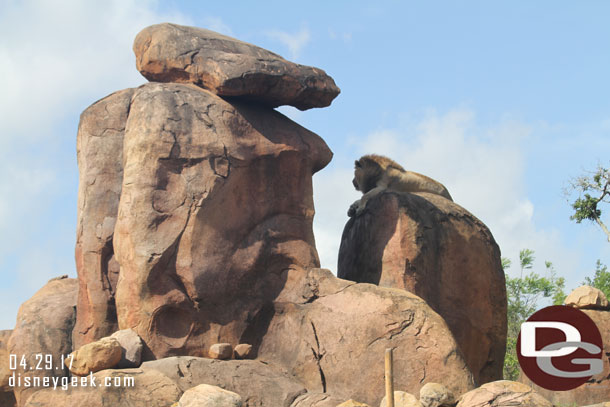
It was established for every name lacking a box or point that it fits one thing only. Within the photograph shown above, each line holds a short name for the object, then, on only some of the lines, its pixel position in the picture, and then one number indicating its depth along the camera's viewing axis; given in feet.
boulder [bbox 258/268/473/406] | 51.39
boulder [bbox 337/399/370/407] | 46.36
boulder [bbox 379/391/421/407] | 47.06
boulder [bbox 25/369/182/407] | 45.29
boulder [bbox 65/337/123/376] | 48.73
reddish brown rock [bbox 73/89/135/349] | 57.67
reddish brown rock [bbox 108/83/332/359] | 53.42
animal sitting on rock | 75.97
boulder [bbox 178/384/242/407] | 45.21
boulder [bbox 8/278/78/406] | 58.65
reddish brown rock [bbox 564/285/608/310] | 83.76
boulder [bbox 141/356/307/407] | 49.16
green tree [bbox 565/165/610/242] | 123.44
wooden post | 42.83
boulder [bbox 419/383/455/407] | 48.39
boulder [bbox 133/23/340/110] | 57.88
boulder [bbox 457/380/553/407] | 46.70
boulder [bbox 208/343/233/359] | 52.13
